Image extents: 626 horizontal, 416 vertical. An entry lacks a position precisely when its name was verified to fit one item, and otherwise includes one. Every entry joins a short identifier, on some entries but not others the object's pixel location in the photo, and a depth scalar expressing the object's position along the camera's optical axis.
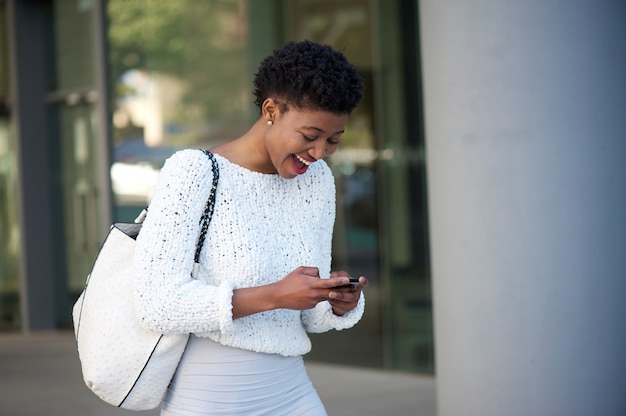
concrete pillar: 4.80
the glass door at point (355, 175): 9.70
